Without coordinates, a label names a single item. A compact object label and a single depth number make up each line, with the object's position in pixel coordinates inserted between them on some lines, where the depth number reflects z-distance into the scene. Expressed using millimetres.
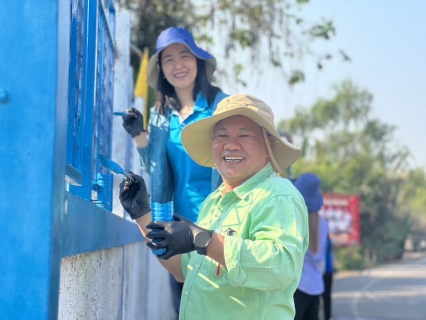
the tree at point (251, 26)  10094
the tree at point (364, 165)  32875
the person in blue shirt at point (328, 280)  8867
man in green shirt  2371
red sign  26625
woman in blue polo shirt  4141
